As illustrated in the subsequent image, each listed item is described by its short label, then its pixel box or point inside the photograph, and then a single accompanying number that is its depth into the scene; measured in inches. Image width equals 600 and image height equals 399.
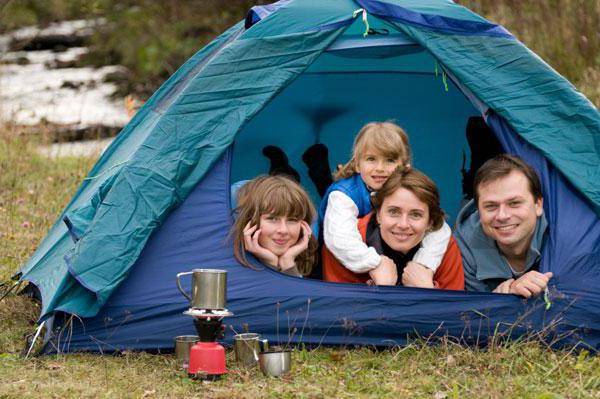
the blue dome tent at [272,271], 293.3
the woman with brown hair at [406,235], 304.0
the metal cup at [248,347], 278.8
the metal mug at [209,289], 261.7
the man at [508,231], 295.7
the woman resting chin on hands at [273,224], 299.1
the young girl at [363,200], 306.7
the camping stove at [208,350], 265.7
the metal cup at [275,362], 270.7
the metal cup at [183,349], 287.6
